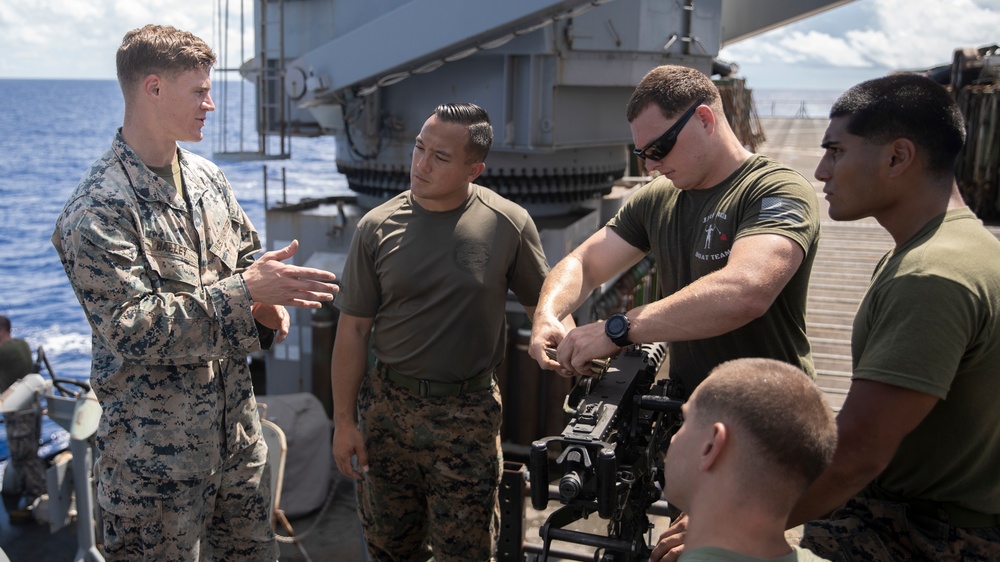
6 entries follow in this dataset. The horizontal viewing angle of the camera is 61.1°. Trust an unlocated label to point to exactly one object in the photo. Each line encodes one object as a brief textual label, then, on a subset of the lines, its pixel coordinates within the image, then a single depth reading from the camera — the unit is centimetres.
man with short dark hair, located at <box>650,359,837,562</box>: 172
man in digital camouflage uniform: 267
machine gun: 208
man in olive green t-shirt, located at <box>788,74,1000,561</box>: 205
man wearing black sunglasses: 242
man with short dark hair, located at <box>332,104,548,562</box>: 338
